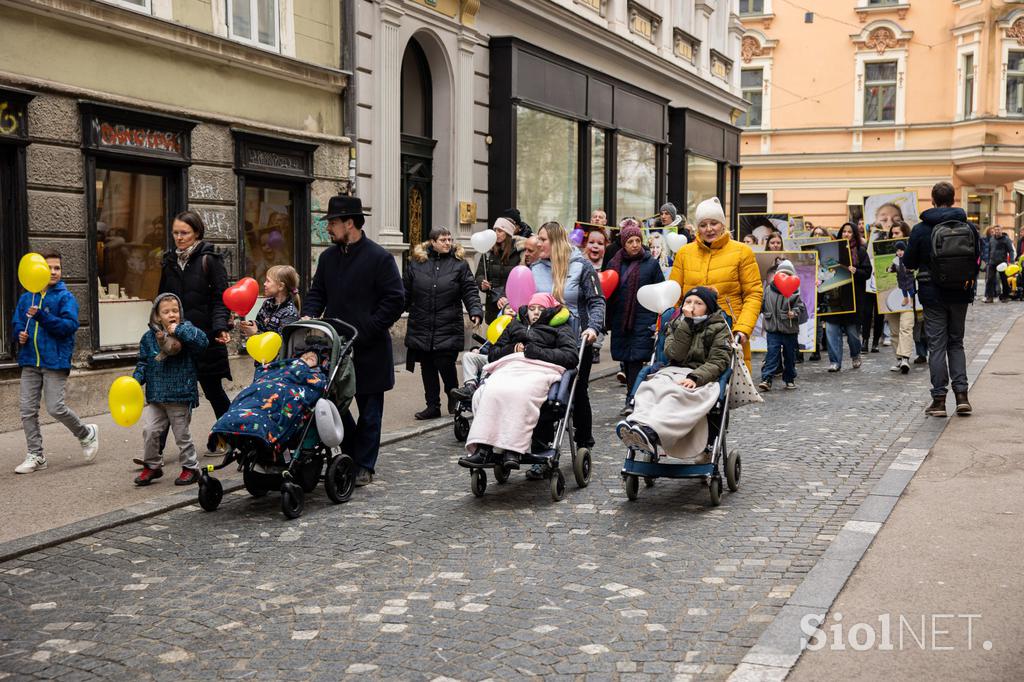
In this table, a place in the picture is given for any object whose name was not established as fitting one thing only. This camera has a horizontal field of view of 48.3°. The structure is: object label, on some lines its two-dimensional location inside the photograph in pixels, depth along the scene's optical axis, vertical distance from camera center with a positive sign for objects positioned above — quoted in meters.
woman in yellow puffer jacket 8.24 -0.07
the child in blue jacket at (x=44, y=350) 8.24 -0.70
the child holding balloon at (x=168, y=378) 7.77 -0.85
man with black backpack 10.09 -0.20
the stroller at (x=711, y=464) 7.07 -1.30
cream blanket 6.86 -0.93
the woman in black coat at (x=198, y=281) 8.49 -0.20
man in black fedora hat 7.73 -0.33
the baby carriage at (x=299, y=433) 6.75 -1.07
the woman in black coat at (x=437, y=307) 10.83 -0.50
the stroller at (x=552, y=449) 7.28 -1.25
